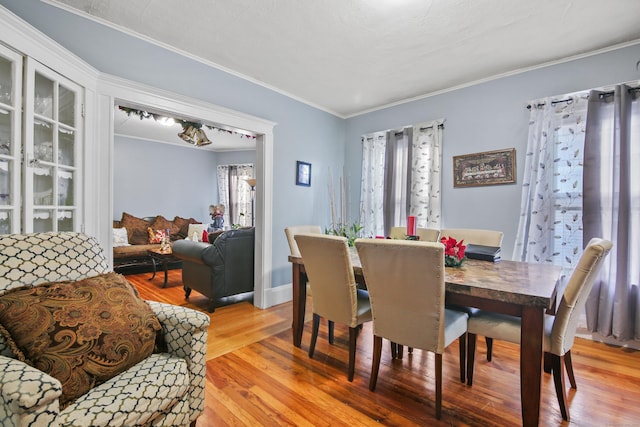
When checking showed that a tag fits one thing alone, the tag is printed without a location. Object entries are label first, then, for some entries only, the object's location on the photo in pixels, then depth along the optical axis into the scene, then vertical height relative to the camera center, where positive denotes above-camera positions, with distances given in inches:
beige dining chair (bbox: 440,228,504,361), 98.4 -7.9
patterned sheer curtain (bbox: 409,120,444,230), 136.3 +18.1
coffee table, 167.2 -28.0
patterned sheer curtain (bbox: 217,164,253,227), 271.9 +16.2
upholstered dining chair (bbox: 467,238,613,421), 54.3 -24.5
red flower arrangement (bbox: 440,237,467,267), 75.6 -10.3
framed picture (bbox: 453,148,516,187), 118.2 +19.3
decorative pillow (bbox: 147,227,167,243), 212.7 -19.4
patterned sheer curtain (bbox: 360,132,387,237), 158.2 +15.1
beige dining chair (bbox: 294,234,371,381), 74.6 -18.8
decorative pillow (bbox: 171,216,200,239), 235.9 -13.9
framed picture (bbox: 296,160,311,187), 147.6 +19.2
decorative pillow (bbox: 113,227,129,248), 194.3 -19.7
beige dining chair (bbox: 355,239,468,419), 59.4 -18.2
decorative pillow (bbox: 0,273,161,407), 41.7 -19.2
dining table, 53.9 -16.2
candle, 87.9 -4.0
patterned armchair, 35.3 -24.2
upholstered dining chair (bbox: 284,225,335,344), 98.2 -8.7
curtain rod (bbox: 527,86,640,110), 94.0 +41.3
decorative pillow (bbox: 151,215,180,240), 226.1 -13.5
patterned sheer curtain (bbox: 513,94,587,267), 103.7 +11.1
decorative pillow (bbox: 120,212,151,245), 211.3 -14.7
